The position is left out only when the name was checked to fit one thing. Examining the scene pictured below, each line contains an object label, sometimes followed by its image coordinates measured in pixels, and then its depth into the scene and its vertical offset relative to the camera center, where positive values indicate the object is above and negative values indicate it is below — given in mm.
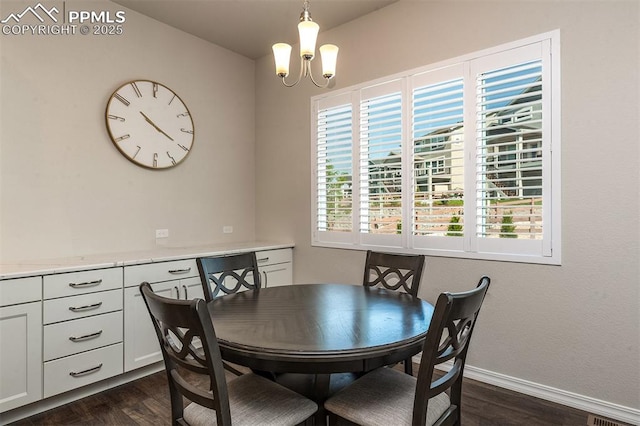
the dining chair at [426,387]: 1307 -769
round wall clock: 3219 +858
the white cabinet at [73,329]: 2184 -756
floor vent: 2159 -1230
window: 2473 +462
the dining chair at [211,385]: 1250 -677
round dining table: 1378 -496
